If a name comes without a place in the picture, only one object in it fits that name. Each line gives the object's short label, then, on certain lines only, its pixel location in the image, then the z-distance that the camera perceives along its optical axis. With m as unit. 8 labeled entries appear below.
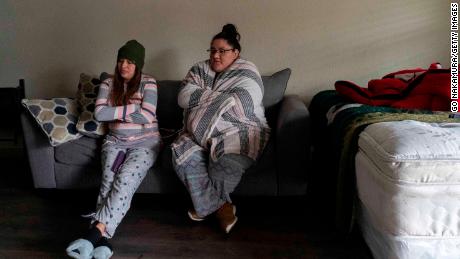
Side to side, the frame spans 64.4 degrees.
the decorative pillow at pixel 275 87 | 2.27
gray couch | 1.86
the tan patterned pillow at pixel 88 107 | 2.04
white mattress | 1.17
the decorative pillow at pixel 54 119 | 2.00
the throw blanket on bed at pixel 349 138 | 1.54
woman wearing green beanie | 1.71
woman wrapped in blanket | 1.82
